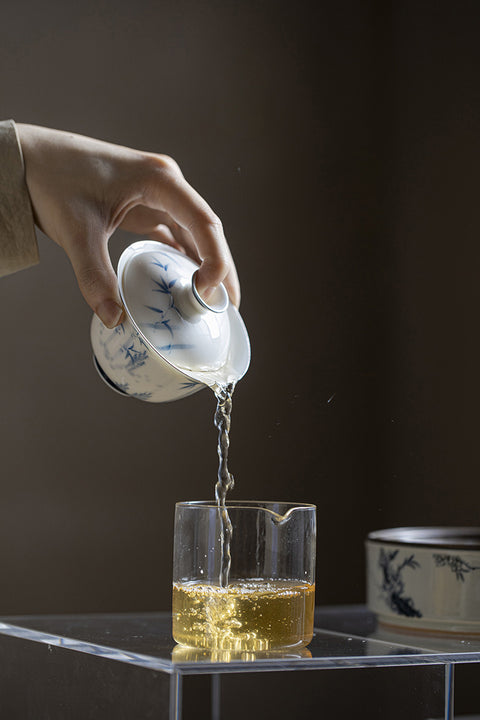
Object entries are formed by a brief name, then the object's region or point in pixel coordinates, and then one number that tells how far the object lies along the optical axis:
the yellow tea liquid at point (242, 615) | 1.02
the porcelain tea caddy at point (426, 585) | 1.13
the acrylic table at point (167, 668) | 0.98
